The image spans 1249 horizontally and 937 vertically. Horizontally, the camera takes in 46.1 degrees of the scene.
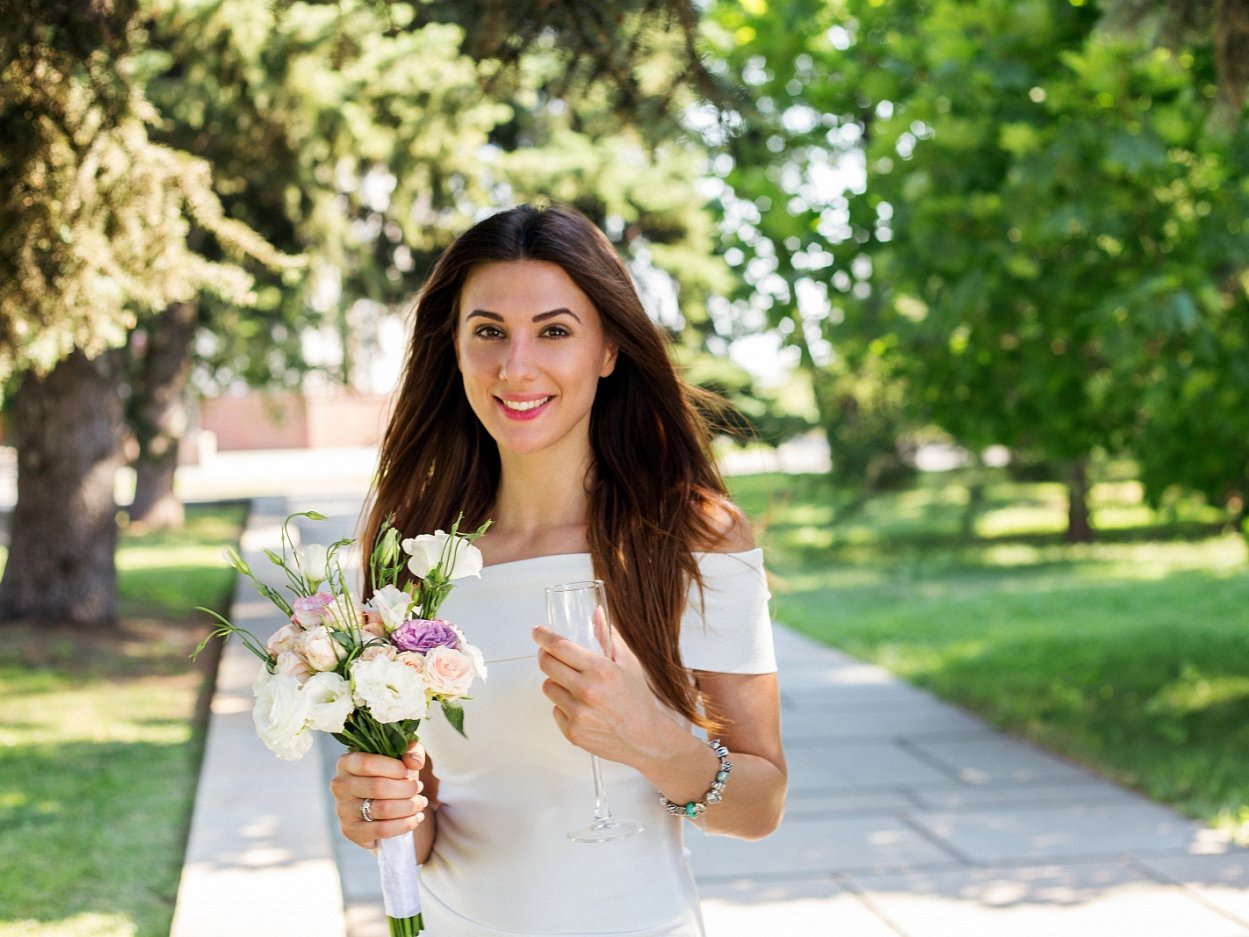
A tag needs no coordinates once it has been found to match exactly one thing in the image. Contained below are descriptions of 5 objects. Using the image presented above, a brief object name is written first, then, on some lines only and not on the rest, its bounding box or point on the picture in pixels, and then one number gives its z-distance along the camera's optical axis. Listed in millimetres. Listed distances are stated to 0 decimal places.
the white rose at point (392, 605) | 2008
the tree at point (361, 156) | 9758
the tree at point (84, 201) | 4480
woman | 2365
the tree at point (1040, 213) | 6043
